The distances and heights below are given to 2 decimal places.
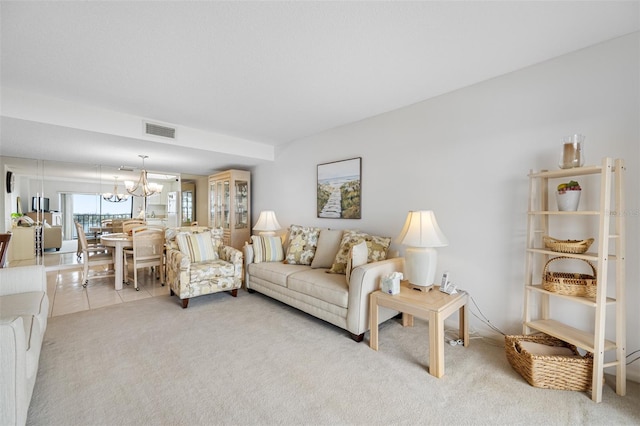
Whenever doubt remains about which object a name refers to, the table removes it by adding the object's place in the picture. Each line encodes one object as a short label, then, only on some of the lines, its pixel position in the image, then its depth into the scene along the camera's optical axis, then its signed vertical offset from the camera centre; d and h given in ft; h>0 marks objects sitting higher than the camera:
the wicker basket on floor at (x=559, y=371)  5.53 -3.39
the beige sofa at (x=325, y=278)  7.77 -2.41
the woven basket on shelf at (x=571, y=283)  5.75 -1.64
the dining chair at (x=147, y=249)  12.66 -2.01
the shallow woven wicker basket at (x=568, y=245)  5.86 -0.78
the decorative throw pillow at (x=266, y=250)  12.16 -1.88
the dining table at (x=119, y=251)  12.63 -2.06
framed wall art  11.62 +0.94
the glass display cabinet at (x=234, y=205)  17.51 +0.28
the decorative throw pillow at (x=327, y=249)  10.79 -1.63
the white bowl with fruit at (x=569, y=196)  5.97 +0.33
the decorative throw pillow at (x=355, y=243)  9.39 -1.37
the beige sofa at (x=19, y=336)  3.71 -2.24
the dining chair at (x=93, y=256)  13.05 -2.54
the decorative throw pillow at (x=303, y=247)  11.48 -1.64
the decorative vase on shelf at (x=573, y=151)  5.97 +1.34
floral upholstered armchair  10.36 -2.38
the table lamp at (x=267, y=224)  13.73 -0.77
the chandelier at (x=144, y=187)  14.38 +1.30
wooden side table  6.14 -2.53
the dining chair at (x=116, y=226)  18.06 -1.20
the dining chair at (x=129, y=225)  16.10 -1.01
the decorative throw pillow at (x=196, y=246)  11.79 -1.68
